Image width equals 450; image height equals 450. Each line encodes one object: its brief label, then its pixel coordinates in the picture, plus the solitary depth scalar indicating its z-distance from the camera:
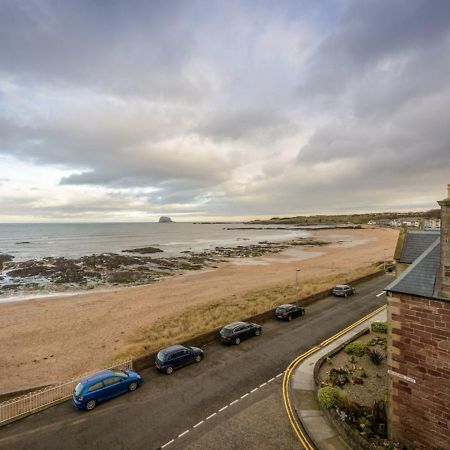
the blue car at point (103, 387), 14.25
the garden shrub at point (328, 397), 13.20
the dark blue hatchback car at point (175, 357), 17.36
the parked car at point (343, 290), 32.75
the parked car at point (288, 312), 25.81
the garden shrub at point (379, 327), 22.27
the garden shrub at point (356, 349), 18.98
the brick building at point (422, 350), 10.36
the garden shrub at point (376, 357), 17.72
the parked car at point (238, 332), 21.00
